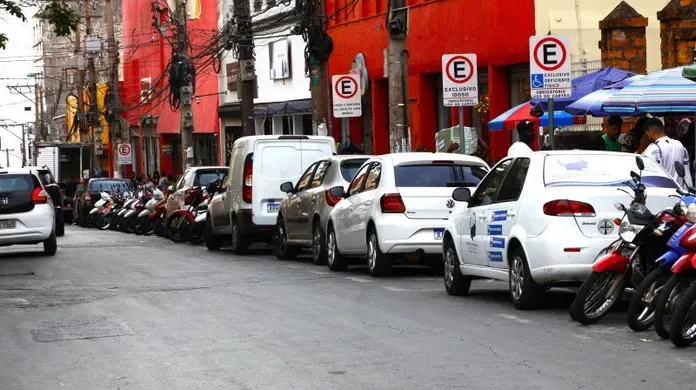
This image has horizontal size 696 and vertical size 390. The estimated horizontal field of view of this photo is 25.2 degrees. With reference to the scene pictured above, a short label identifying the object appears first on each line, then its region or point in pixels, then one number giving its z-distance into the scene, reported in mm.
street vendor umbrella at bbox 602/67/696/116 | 18953
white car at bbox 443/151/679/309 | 13602
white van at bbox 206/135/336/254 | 25531
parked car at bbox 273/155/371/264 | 22000
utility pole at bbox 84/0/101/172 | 72675
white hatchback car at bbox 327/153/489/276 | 18531
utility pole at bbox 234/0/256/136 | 38469
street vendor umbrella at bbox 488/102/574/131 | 25562
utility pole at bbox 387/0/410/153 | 26984
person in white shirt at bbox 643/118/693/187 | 18281
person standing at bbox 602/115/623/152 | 20266
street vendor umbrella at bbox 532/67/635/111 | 23578
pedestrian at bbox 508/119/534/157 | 19688
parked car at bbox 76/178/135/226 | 51281
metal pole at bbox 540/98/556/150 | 19453
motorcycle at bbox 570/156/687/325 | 12508
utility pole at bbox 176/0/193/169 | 46844
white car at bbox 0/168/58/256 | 27000
